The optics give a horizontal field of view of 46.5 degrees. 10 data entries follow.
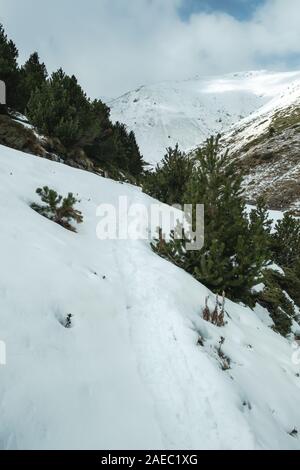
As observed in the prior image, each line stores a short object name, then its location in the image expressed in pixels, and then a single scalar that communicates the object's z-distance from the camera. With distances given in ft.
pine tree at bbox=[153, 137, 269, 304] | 28.35
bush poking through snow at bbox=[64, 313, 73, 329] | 15.65
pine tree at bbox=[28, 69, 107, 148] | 62.69
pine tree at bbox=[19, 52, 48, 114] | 74.98
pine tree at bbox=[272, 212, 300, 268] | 45.29
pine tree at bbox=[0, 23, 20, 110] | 64.39
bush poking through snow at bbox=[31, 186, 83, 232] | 28.50
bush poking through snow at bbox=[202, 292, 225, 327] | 21.54
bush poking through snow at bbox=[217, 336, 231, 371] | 17.35
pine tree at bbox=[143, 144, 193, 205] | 51.78
